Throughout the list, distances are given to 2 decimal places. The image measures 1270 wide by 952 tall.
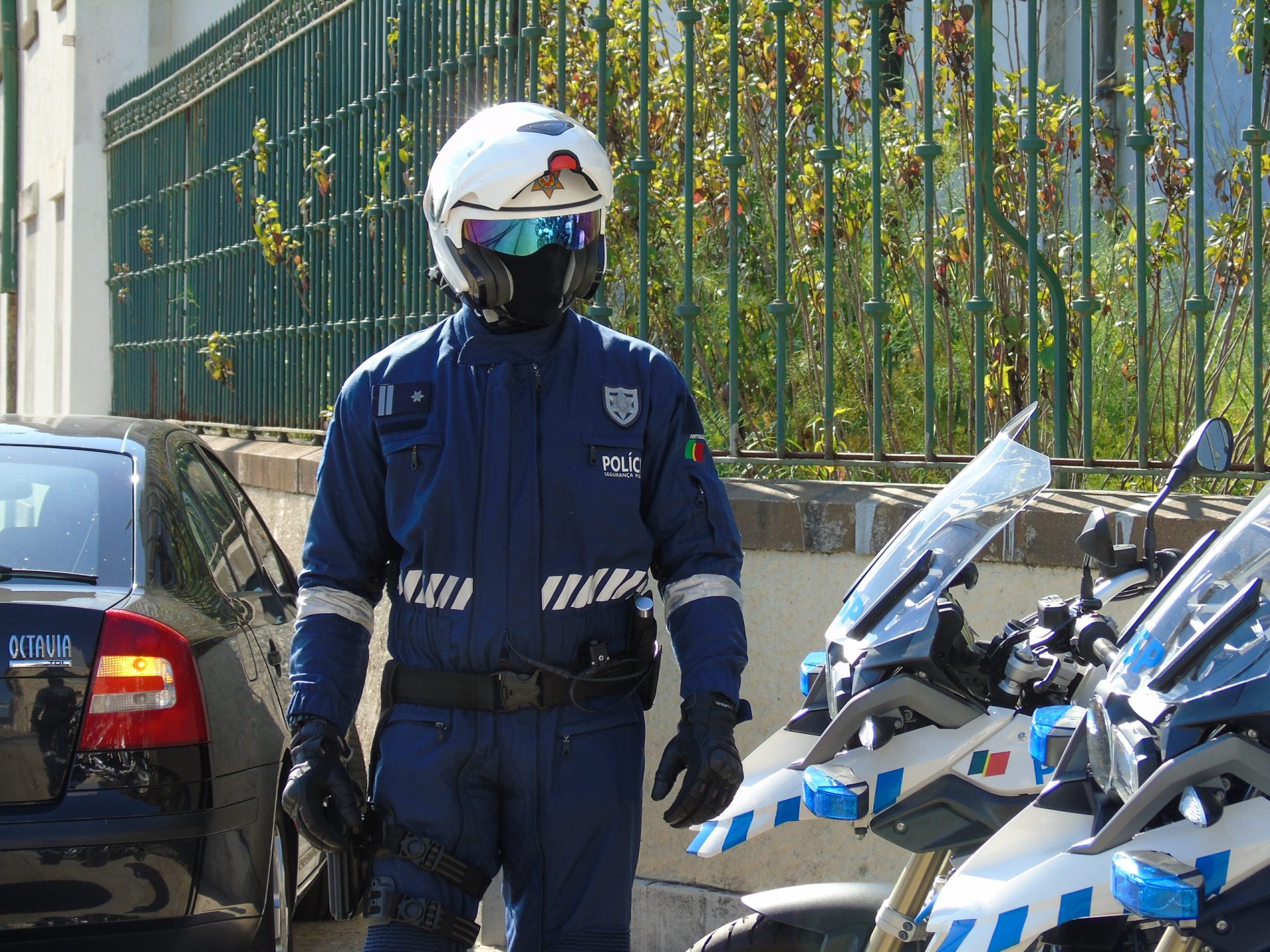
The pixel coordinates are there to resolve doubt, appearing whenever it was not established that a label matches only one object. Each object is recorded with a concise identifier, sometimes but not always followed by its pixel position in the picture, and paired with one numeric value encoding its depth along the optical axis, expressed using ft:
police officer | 16.33
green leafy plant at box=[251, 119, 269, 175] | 47.19
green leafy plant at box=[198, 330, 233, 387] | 51.31
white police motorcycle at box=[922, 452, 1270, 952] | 10.93
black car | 19.45
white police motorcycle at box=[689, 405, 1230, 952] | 14.71
